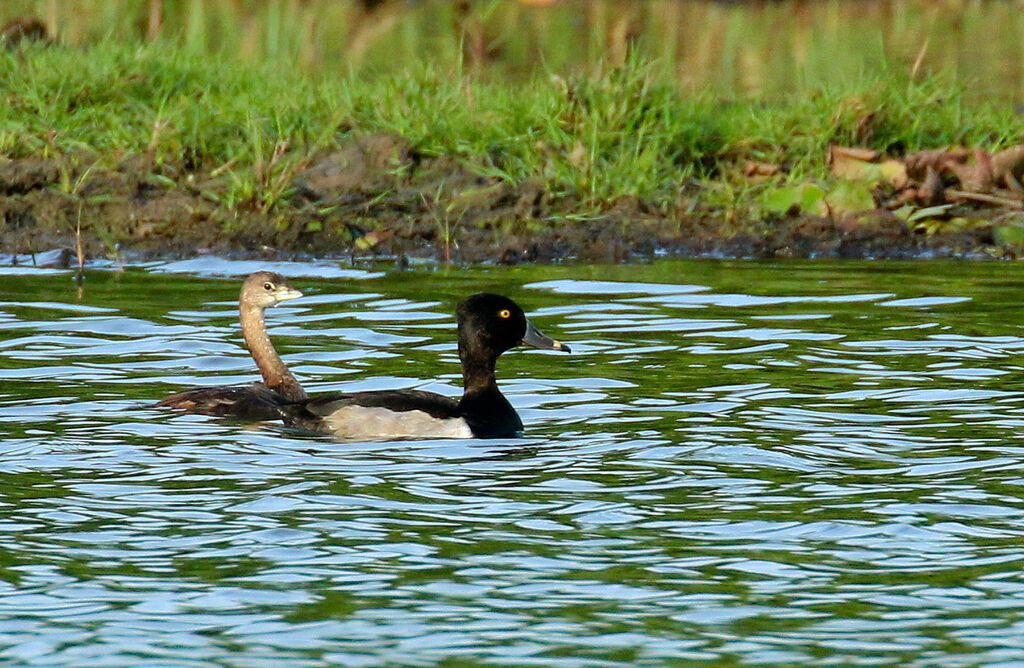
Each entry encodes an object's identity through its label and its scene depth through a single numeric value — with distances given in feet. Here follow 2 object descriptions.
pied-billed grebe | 56.49
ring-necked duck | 54.13
